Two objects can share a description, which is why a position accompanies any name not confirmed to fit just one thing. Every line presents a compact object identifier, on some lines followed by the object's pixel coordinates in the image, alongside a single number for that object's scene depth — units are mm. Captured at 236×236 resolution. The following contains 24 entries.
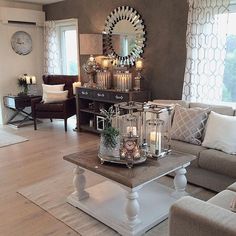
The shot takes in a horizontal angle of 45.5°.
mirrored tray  2328
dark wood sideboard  4358
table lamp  4832
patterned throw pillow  3102
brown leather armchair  5285
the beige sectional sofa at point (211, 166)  2611
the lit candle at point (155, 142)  2520
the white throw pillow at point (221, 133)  2773
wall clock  5938
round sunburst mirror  4512
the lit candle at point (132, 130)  2517
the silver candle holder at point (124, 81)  4531
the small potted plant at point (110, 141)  2365
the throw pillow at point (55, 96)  5453
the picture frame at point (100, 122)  4879
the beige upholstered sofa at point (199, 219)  1360
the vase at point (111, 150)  2381
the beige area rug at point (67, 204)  2287
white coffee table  2176
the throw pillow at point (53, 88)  5637
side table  5605
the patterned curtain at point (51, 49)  6087
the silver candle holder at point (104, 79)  4879
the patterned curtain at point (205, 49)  3475
